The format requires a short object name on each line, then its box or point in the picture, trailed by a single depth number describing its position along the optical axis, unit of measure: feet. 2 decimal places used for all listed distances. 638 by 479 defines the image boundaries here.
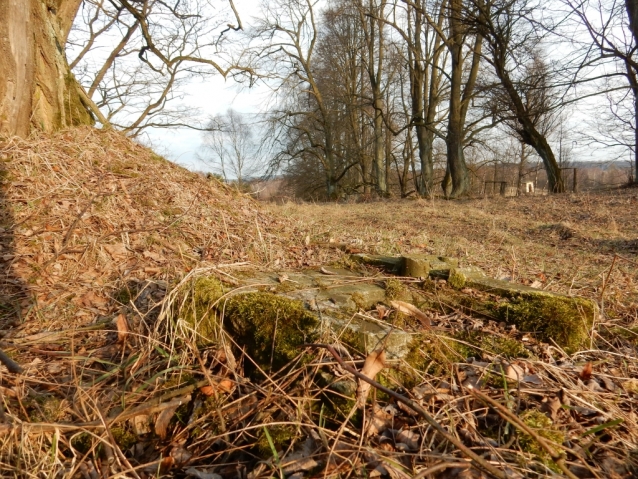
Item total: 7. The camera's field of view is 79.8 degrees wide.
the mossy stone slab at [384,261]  9.20
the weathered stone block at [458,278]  8.19
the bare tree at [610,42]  34.04
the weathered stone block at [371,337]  5.60
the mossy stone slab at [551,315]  6.58
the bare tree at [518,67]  38.04
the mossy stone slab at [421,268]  8.56
